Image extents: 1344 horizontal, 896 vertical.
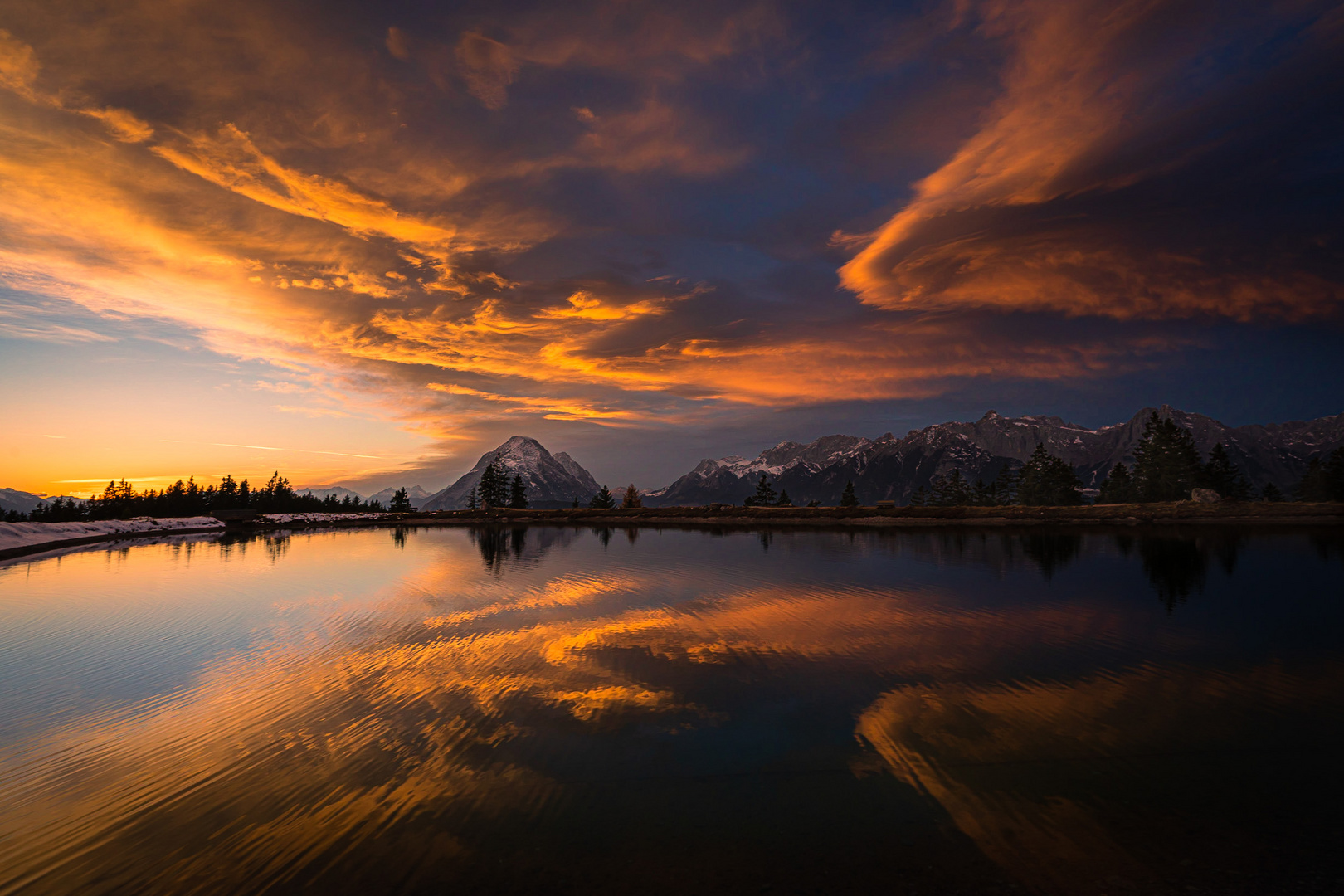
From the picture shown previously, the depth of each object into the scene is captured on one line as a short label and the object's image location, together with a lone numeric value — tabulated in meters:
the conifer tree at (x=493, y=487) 164.76
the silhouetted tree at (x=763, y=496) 145.25
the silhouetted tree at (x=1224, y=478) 99.50
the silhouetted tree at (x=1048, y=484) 110.25
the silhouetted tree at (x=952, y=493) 129.62
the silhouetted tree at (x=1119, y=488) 108.38
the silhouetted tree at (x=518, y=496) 166.88
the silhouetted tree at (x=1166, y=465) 96.25
